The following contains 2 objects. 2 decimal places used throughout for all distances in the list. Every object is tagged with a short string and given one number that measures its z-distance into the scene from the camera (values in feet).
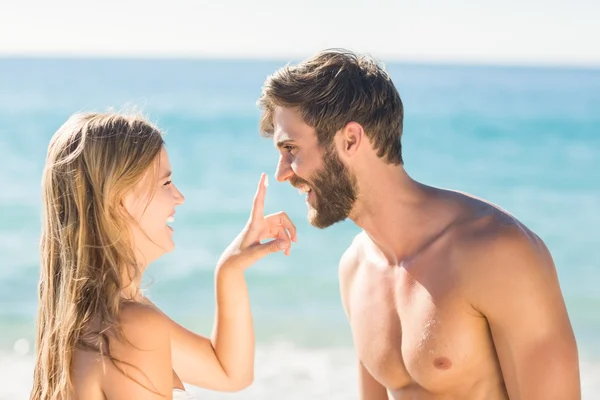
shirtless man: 9.94
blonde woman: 9.36
